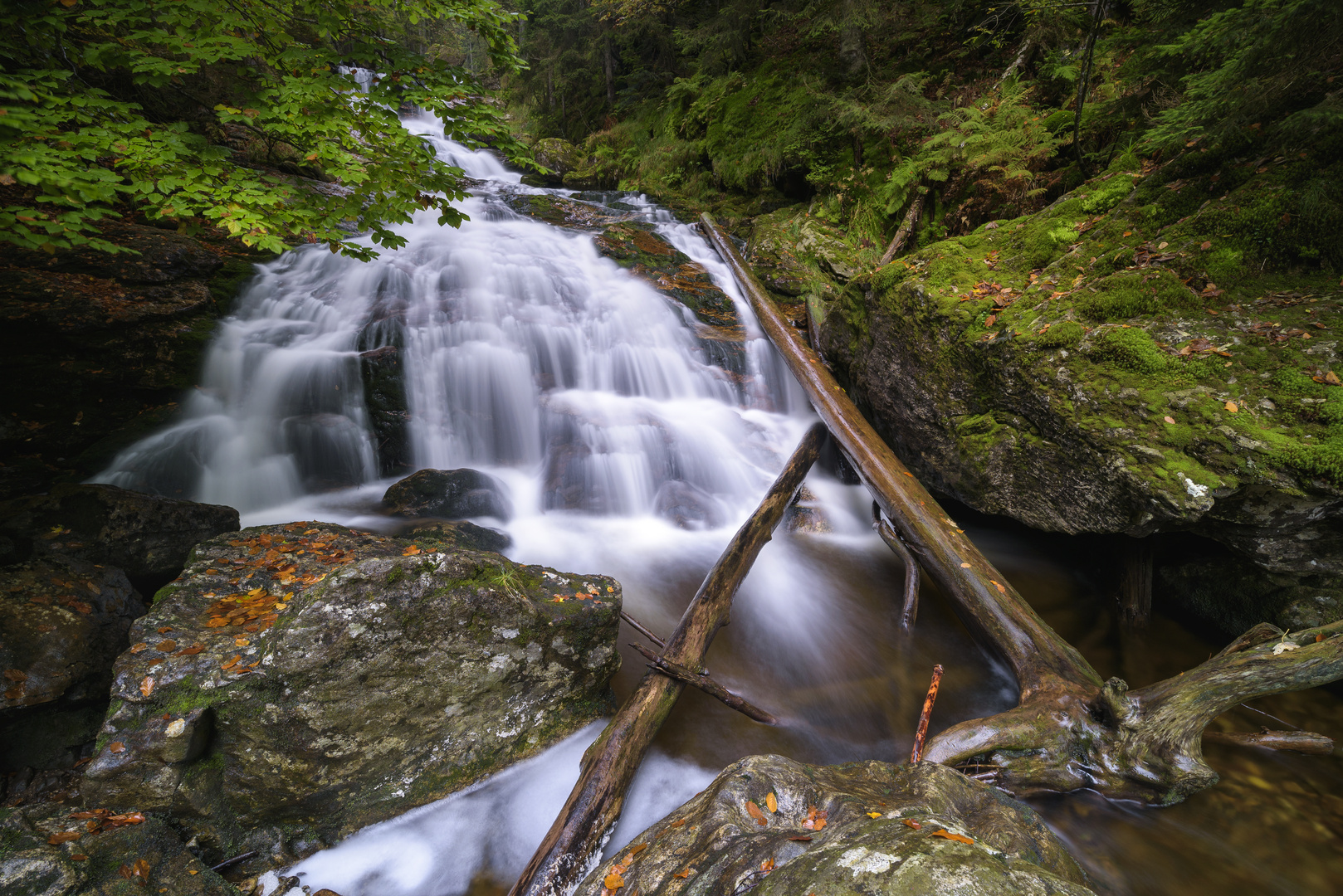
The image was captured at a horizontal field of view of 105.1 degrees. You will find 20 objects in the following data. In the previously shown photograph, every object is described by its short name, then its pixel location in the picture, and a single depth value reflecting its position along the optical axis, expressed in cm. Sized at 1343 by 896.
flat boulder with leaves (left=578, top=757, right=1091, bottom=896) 118
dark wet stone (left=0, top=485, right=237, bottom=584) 363
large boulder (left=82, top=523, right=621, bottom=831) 262
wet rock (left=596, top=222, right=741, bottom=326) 989
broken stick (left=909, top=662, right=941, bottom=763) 304
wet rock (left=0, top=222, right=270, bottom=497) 449
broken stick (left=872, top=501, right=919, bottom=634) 465
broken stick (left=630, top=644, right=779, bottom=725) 336
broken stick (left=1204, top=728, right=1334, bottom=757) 335
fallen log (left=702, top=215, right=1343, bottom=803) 281
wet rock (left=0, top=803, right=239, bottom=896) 199
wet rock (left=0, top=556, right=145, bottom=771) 287
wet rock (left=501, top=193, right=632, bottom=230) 1251
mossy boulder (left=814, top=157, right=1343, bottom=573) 325
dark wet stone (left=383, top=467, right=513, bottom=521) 566
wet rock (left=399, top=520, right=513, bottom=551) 474
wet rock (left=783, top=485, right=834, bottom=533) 621
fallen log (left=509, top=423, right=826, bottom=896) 253
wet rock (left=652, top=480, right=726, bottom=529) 630
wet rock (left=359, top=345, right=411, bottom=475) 654
